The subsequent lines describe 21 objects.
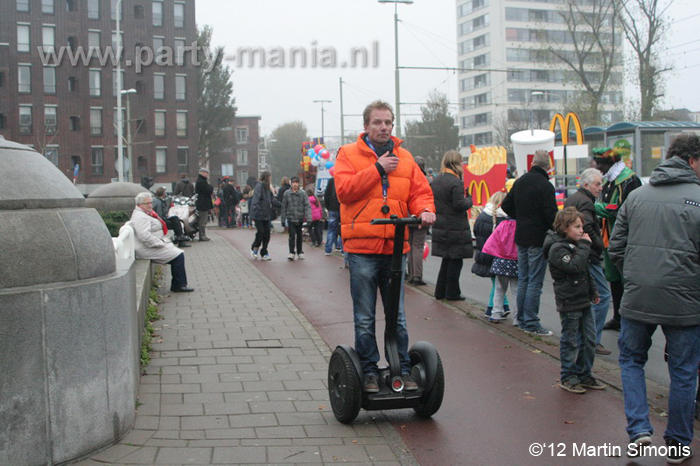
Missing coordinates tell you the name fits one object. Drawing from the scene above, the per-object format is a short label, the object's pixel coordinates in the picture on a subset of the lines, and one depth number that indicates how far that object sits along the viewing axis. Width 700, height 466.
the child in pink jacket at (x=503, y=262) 8.54
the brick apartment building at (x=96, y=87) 63.78
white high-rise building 91.00
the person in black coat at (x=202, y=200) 21.05
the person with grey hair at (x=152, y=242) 10.26
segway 5.02
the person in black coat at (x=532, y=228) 7.98
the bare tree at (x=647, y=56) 38.38
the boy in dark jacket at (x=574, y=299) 6.09
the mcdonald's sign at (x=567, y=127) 19.84
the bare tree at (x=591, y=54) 42.91
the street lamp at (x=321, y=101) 68.44
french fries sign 19.84
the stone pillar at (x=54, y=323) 4.13
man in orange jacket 5.13
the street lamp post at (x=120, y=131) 34.40
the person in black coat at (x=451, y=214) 9.78
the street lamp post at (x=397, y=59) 33.99
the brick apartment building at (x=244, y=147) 103.19
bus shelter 21.25
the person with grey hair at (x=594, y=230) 7.10
